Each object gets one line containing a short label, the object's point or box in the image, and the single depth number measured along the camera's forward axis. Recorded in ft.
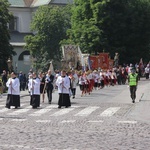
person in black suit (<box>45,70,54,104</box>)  109.77
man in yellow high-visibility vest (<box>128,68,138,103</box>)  107.65
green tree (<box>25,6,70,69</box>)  290.97
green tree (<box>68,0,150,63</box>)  245.04
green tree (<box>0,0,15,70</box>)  226.58
